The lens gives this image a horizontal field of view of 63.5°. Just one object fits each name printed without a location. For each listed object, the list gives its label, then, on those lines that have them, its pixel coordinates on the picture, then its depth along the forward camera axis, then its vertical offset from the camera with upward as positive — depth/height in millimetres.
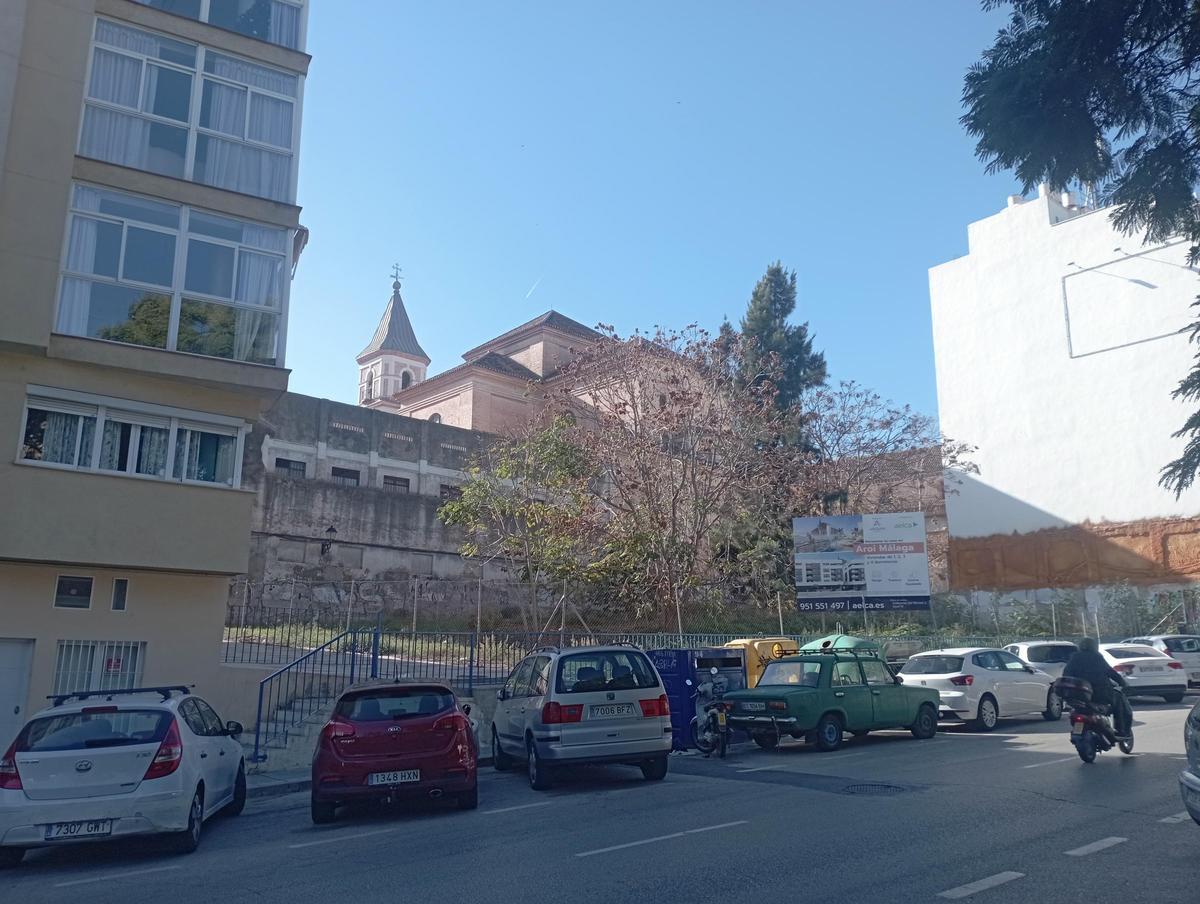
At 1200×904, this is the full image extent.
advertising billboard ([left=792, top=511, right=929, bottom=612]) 25719 +1865
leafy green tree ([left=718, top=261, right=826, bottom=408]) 40906 +12719
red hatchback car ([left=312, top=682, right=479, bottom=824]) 10295 -1293
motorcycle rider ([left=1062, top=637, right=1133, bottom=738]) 12617 -572
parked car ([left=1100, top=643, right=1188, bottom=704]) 22359 -896
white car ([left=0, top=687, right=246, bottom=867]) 8609 -1326
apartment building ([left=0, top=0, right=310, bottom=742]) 15641 +5058
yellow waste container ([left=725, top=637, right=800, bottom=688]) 18266 -356
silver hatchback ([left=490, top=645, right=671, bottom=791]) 11844 -1000
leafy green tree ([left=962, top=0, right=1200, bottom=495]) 11891 +6633
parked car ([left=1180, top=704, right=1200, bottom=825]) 6840 -978
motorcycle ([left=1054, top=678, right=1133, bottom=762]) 12336 -1152
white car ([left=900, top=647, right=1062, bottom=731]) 17219 -895
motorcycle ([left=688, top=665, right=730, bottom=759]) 14461 -1421
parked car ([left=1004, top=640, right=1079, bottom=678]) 20922 -408
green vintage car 14555 -1046
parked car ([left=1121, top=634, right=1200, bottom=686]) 25000 -312
